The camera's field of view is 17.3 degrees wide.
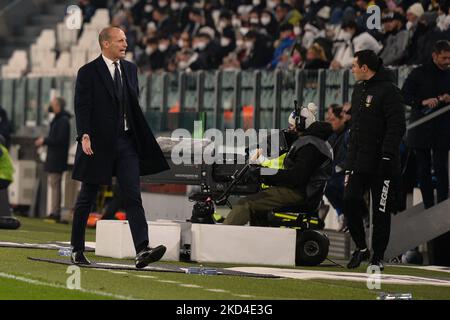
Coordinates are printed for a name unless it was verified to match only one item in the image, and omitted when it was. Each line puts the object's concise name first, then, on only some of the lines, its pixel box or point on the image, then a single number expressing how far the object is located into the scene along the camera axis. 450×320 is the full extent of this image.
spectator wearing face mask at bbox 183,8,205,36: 29.10
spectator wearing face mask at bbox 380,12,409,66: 20.06
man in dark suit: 12.41
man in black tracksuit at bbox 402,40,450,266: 16.47
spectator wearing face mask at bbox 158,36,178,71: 28.88
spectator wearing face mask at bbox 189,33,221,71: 26.23
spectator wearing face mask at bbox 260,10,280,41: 26.23
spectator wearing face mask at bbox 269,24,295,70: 24.25
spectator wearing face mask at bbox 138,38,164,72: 29.08
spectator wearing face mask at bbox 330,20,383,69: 20.72
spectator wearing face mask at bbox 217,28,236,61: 26.45
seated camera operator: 14.93
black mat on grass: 12.66
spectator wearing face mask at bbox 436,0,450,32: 19.12
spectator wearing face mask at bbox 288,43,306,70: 21.91
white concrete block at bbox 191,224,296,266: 14.31
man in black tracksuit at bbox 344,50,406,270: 14.05
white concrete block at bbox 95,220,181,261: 14.28
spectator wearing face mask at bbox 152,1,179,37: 30.28
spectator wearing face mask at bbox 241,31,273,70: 24.72
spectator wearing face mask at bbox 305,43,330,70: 20.59
